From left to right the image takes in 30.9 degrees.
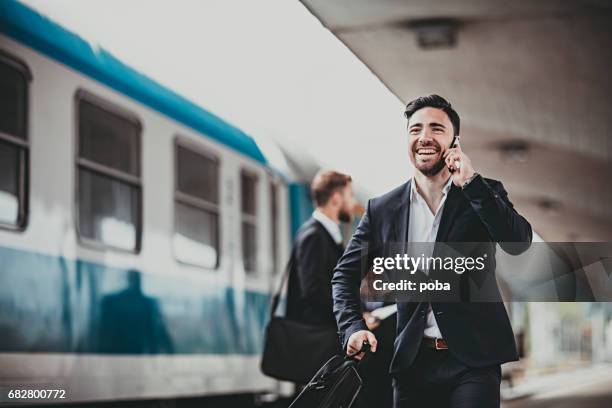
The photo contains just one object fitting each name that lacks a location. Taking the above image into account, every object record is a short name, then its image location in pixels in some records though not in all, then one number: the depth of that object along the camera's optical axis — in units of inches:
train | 240.2
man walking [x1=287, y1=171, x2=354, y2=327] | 211.2
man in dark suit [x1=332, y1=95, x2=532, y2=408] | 152.6
